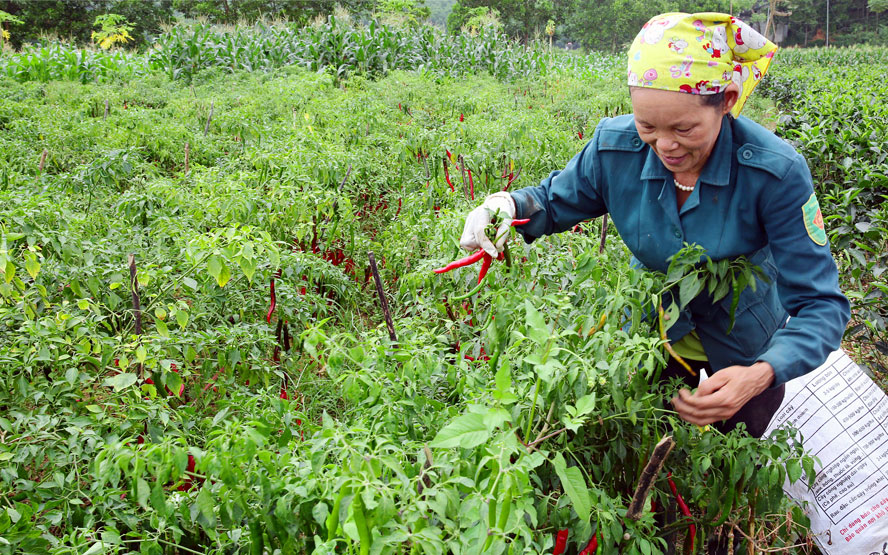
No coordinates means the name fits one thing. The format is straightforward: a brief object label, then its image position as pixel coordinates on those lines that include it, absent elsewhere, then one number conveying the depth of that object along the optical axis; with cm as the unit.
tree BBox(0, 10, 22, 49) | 2540
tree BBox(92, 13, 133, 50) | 2699
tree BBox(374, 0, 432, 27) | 2862
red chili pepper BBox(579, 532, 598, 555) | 148
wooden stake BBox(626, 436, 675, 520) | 122
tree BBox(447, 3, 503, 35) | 3853
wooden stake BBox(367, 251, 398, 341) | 188
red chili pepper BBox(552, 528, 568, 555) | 145
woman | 155
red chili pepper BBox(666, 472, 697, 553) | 175
